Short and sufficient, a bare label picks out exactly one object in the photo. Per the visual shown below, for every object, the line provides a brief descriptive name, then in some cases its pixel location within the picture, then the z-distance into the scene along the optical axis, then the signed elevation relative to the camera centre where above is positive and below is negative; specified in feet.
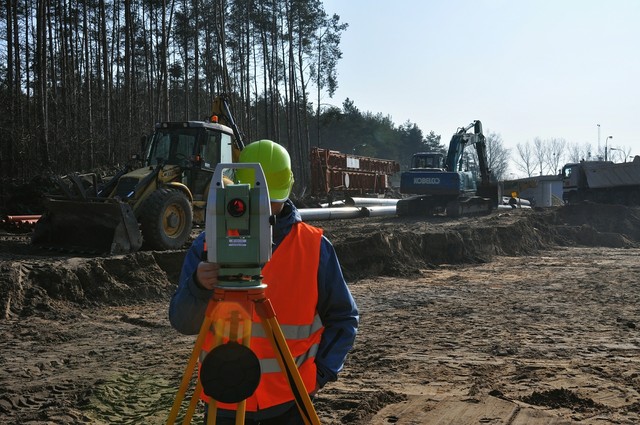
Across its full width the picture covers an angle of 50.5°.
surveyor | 7.53 -1.27
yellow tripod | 6.74 -1.46
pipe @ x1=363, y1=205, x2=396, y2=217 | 77.46 -2.47
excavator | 73.10 +0.68
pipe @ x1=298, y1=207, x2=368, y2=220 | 65.00 -2.38
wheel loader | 34.37 -0.48
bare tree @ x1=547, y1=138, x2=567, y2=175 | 330.59 +14.73
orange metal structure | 91.40 +2.31
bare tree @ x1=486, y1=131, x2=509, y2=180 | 305.61 +15.36
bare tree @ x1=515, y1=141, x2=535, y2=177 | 325.21 +10.68
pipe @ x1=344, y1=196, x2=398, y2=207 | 80.59 -1.49
